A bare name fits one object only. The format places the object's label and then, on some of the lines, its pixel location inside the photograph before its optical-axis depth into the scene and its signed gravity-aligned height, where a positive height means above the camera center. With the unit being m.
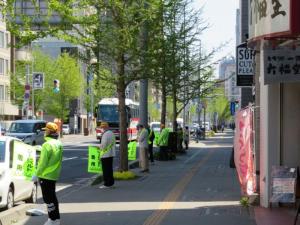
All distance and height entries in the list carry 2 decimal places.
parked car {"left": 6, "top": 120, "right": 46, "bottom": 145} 35.82 -0.53
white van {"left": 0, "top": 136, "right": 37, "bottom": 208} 13.21 -1.01
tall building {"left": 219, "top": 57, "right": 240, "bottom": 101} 146.12 +9.31
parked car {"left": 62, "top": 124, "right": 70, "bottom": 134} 96.76 -1.25
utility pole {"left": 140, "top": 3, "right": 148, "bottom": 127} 25.81 +0.66
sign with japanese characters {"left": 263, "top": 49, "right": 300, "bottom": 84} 12.24 +0.96
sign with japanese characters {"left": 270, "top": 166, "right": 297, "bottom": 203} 12.52 -1.21
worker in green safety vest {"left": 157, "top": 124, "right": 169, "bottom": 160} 31.30 -1.09
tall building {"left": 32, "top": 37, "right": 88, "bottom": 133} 110.88 +2.80
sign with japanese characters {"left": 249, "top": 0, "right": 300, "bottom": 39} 8.80 +1.41
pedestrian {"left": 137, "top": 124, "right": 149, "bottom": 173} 24.00 -1.05
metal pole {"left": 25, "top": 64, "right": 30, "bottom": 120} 73.20 +5.58
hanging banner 13.62 -0.71
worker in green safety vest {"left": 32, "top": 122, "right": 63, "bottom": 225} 11.05 -0.82
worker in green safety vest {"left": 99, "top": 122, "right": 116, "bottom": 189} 18.11 -0.97
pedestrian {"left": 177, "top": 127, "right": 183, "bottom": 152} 39.34 -1.19
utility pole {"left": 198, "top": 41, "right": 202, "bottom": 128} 37.83 +2.83
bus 52.66 +0.57
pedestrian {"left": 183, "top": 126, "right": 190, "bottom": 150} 44.86 -1.22
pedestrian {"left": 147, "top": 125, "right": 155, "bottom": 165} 30.03 -1.28
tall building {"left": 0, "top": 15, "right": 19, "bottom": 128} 89.50 +5.62
